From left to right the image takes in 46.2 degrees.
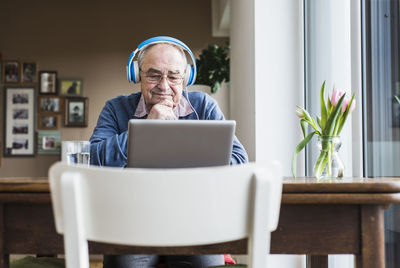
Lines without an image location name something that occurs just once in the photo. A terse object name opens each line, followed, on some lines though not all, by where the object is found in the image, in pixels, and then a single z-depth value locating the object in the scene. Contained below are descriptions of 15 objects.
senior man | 1.88
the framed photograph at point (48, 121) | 5.04
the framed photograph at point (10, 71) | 5.05
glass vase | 1.41
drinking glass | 1.33
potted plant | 4.16
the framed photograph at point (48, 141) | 5.02
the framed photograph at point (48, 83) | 5.06
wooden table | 1.02
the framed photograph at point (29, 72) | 5.06
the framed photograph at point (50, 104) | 5.07
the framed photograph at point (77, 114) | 5.05
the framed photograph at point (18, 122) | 5.03
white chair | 0.73
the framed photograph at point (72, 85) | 5.07
